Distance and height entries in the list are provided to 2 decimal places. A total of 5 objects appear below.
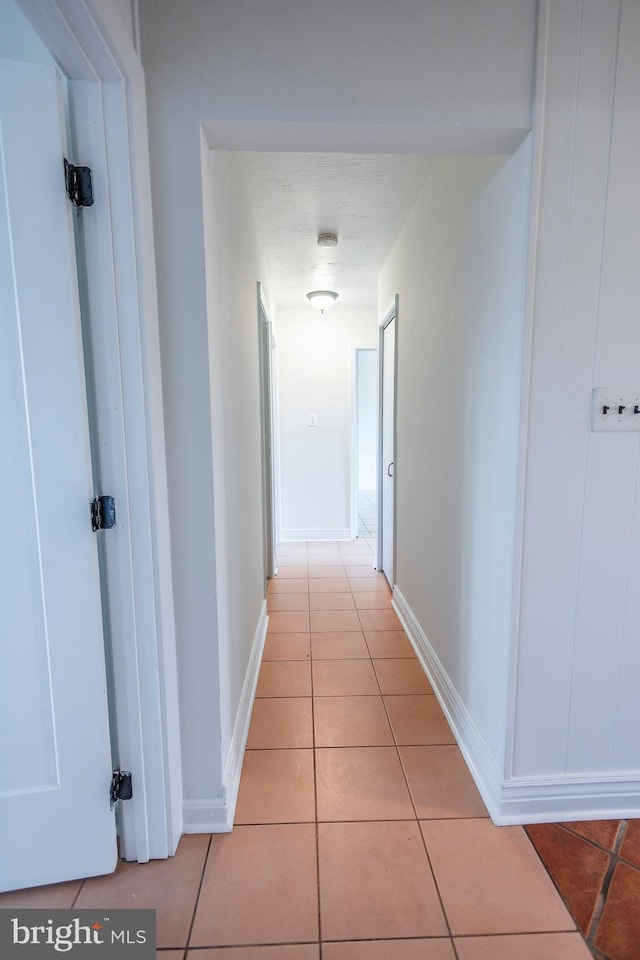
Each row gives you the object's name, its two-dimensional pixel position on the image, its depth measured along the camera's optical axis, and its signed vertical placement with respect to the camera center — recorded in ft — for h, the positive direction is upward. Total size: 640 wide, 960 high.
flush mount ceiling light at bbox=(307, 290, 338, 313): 12.71 +3.23
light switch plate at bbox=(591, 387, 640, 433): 4.38 +0.05
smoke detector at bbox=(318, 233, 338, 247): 9.52 +3.62
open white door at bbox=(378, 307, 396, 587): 10.80 -0.73
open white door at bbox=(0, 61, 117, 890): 3.43 -1.00
